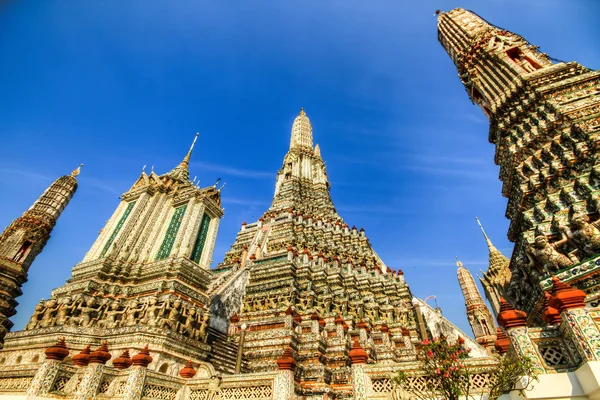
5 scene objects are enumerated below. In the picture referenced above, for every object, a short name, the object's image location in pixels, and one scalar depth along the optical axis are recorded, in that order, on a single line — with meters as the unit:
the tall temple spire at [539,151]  9.18
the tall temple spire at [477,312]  31.13
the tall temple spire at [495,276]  26.77
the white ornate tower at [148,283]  9.17
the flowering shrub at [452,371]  4.27
